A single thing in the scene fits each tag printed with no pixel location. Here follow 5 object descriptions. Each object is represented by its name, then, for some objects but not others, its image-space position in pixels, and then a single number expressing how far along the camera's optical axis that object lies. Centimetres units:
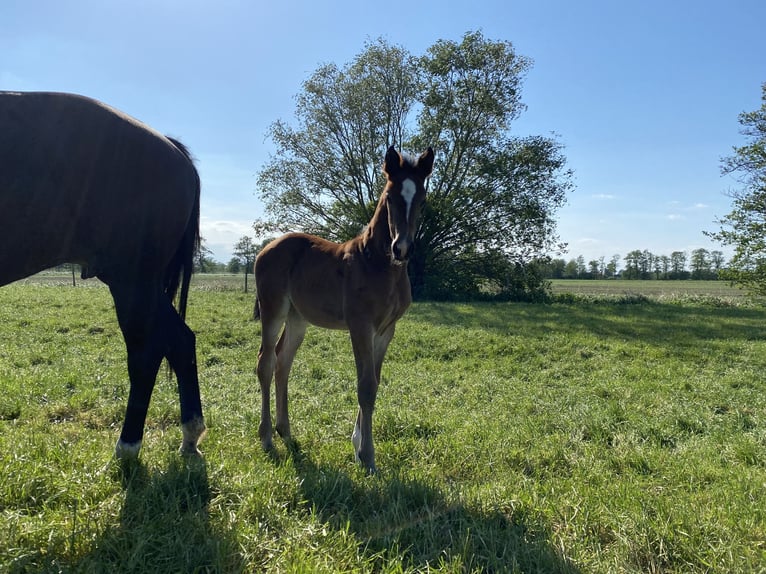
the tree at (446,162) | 2316
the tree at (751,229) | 1938
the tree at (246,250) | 3215
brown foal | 341
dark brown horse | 257
